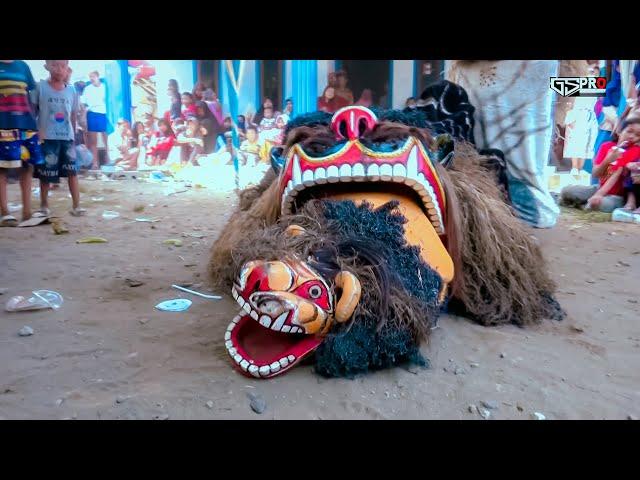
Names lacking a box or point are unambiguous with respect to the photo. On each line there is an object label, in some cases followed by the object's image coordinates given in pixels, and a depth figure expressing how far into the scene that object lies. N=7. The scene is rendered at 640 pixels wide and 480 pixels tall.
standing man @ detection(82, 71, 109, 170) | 11.18
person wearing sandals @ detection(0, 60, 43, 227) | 5.20
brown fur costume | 2.60
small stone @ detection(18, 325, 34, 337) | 2.59
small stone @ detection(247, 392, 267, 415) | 1.89
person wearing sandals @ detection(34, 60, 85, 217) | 5.71
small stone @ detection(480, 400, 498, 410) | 1.97
